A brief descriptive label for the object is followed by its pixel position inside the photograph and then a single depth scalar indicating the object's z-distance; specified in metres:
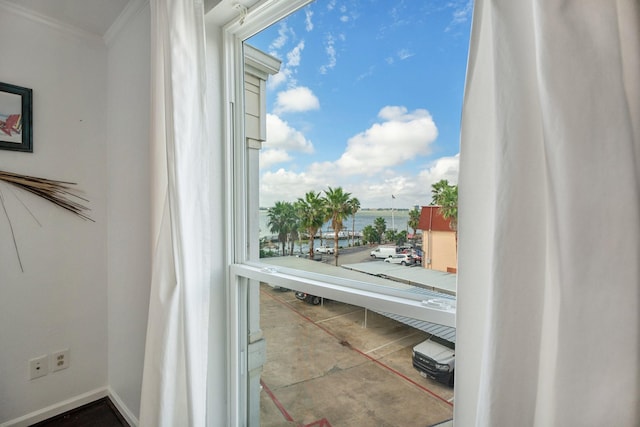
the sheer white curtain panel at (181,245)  1.08
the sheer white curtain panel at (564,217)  0.36
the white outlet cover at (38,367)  1.69
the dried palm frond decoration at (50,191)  1.62
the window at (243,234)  1.35
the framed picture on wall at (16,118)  1.59
